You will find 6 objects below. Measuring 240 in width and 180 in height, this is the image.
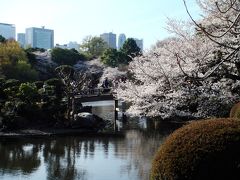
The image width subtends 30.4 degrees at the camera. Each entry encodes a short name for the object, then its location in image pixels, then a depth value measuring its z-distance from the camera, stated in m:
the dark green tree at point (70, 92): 27.67
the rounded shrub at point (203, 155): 6.94
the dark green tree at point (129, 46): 71.94
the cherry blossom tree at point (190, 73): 15.95
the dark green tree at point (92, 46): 84.88
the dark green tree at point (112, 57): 65.94
